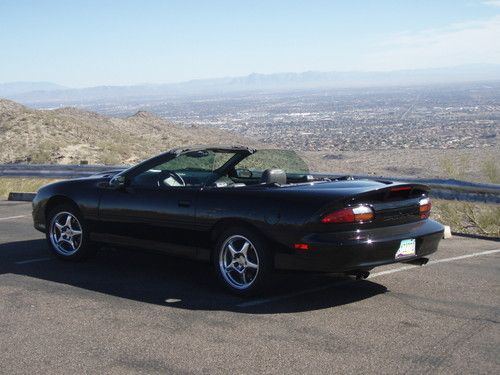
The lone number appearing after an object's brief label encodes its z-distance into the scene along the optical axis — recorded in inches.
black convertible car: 262.4
